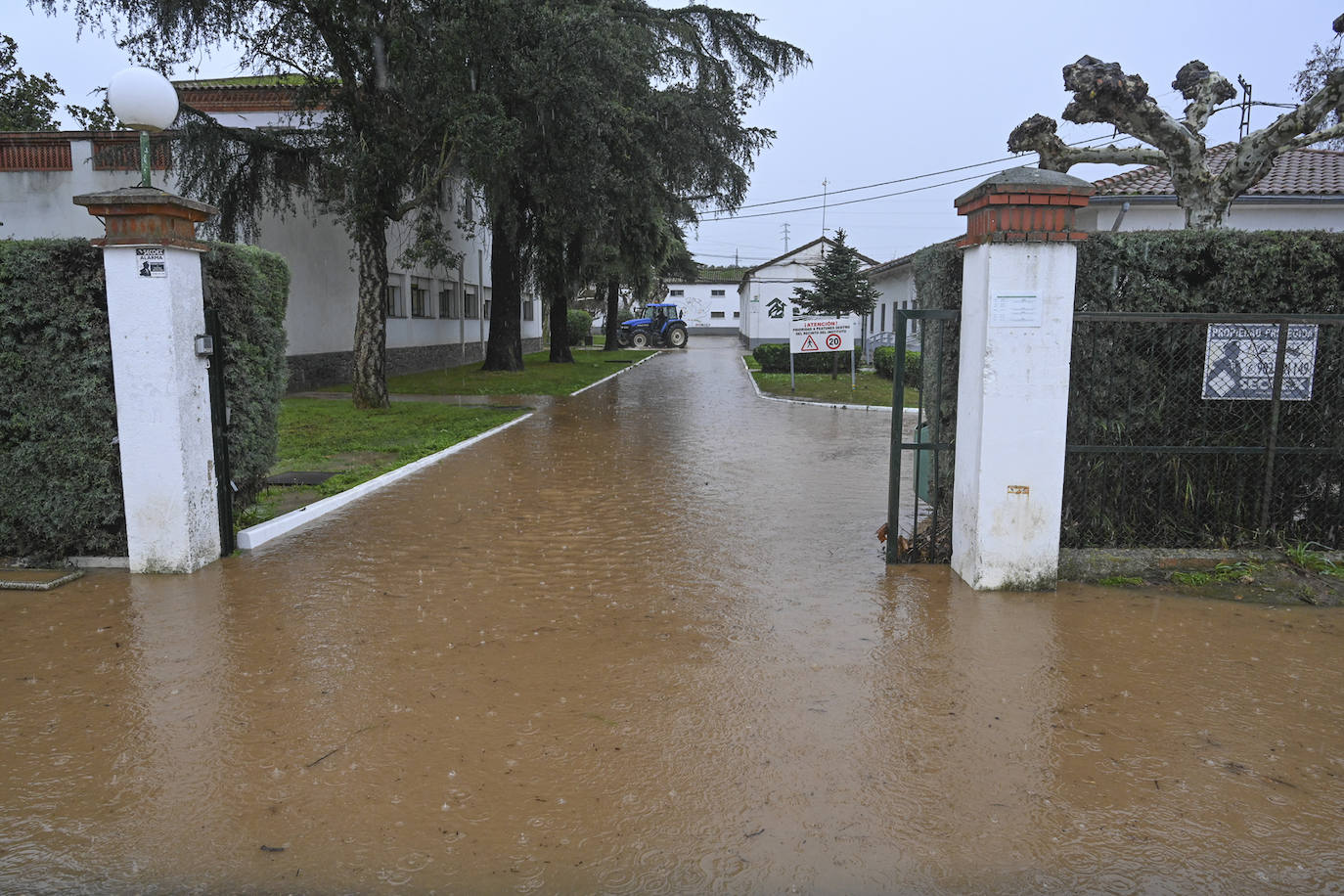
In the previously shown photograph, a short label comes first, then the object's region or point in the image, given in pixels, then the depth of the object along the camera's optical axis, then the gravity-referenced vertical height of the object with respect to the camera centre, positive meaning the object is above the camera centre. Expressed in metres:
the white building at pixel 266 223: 20.03 +2.40
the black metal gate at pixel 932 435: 6.70 -0.74
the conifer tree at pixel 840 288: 27.28 +1.38
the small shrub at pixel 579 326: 55.77 +0.47
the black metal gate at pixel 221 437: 6.76 -0.78
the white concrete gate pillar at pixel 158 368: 6.09 -0.25
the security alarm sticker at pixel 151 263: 6.11 +0.44
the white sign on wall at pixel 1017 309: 5.95 +0.17
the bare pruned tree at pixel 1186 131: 10.09 +2.32
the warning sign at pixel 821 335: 23.00 +0.01
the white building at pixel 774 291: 52.47 +2.50
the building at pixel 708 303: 83.62 +2.78
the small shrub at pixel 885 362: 27.49 -0.80
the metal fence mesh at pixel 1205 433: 6.38 -0.67
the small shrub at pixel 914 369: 24.61 -0.88
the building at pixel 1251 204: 18.66 +2.68
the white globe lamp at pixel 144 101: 6.04 +1.50
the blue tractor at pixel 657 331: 52.84 +0.19
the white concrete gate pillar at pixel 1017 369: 5.89 -0.21
